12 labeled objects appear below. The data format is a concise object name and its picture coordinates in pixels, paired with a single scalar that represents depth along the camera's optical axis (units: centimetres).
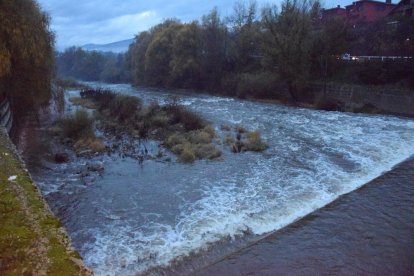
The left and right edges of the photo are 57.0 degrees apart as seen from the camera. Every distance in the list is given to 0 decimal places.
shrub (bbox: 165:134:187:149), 1841
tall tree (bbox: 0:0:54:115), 1642
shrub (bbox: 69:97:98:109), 3192
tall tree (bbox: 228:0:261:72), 4812
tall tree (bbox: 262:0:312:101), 3519
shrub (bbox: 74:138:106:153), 1747
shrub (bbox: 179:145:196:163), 1617
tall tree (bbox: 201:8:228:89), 5012
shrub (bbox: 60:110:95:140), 1972
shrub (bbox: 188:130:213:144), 1869
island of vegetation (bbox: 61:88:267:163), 1758
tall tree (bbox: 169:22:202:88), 4986
